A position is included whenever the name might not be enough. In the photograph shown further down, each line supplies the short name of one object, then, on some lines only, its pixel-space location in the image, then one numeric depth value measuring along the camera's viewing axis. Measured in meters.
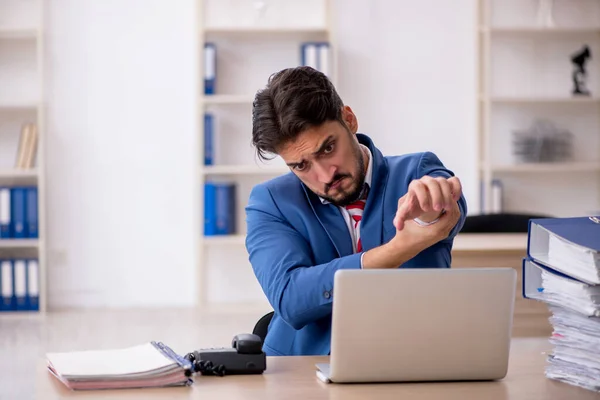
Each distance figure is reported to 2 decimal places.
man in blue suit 4.03
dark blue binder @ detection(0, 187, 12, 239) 8.53
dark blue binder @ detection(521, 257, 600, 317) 3.50
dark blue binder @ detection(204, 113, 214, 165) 8.63
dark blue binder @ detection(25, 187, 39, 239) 8.55
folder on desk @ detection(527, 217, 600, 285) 3.29
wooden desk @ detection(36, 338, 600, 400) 3.17
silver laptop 3.18
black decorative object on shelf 8.81
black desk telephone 3.49
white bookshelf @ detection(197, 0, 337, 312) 8.85
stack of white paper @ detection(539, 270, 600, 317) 3.31
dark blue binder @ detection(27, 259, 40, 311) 8.52
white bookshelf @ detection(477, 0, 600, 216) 8.94
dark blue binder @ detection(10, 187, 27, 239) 8.55
